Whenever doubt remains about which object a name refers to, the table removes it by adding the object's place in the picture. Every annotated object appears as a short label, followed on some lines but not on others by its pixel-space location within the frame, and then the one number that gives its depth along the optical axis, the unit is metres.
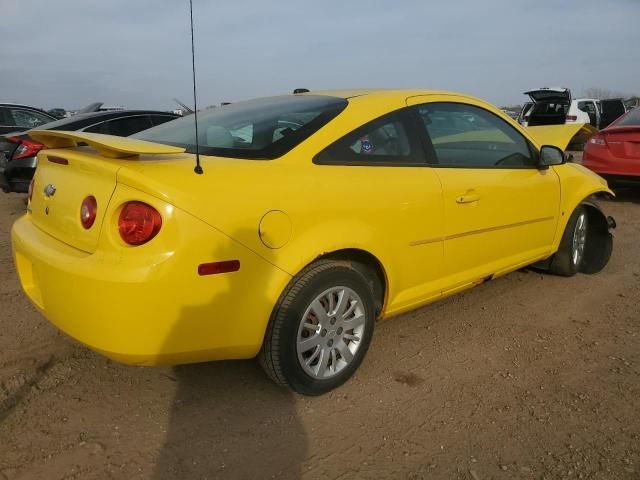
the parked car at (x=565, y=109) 15.08
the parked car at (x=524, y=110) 16.69
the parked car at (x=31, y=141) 6.57
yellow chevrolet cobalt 2.10
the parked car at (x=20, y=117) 9.79
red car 7.19
